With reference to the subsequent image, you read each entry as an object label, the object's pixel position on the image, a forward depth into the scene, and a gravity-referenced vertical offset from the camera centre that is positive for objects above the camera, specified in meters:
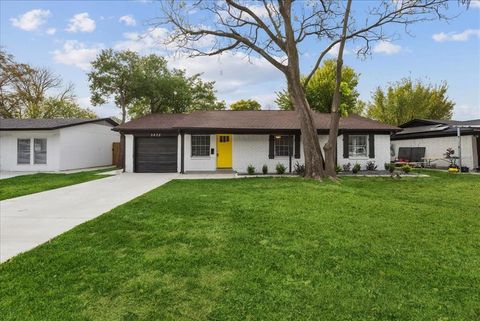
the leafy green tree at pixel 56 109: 32.22 +5.77
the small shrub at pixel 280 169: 14.69 -0.53
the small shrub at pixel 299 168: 14.63 -0.51
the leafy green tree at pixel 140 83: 24.98 +6.61
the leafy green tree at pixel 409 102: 29.36 +5.86
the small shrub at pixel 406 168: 12.84 -0.41
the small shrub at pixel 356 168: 14.87 -0.50
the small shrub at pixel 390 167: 14.17 -0.43
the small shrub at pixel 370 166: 15.69 -0.40
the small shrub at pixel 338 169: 14.71 -0.53
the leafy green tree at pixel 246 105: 38.06 +7.04
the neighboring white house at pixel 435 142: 16.12 +1.06
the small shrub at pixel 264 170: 15.01 -0.60
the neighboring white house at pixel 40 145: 16.52 +0.76
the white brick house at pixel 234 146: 15.48 +0.67
